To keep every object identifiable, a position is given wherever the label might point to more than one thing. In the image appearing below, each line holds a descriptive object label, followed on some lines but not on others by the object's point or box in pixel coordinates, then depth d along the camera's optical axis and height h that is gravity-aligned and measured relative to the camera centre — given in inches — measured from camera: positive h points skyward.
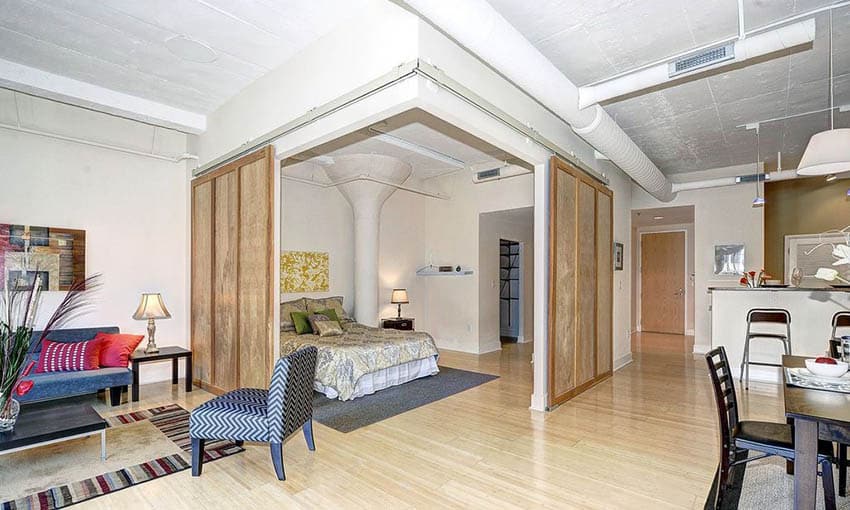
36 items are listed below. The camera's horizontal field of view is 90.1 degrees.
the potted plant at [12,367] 109.3 -28.6
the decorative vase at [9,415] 109.3 -40.9
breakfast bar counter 205.9 -30.6
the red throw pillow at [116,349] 176.6 -38.4
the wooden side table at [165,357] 183.5 -44.8
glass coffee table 106.7 -45.9
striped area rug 101.3 -58.6
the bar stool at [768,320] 201.7 -29.6
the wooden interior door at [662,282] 392.2 -22.8
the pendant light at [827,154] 100.8 +25.5
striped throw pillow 162.2 -38.7
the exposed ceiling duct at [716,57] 108.9 +55.8
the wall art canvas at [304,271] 254.8 -8.4
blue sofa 152.1 -46.6
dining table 73.2 -30.7
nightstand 287.9 -44.6
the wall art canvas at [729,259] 277.8 -0.5
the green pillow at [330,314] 243.6 -32.3
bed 185.2 -46.9
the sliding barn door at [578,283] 175.0 -11.7
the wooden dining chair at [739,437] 88.5 -39.3
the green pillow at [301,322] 228.4 -35.1
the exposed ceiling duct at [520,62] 94.1 +52.8
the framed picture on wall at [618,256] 265.1 +1.0
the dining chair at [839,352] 102.9 -28.2
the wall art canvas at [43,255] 171.9 +1.1
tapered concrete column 272.7 +17.2
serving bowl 91.8 -24.2
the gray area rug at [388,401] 159.5 -61.5
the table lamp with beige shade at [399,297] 291.3 -26.9
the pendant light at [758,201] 229.1 +31.1
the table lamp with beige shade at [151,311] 190.7 -24.4
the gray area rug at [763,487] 101.2 -58.7
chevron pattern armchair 111.2 -42.5
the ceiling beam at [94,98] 160.4 +66.8
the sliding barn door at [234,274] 161.6 -6.8
